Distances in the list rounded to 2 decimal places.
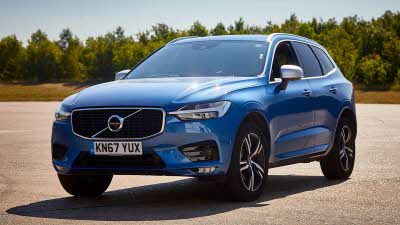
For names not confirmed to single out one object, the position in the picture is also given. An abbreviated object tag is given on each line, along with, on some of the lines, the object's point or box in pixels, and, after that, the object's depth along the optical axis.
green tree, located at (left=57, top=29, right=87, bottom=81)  164.75
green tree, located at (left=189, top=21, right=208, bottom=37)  158.62
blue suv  8.96
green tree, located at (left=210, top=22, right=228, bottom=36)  160.38
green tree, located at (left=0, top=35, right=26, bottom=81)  164.75
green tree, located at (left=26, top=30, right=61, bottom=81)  164.25
